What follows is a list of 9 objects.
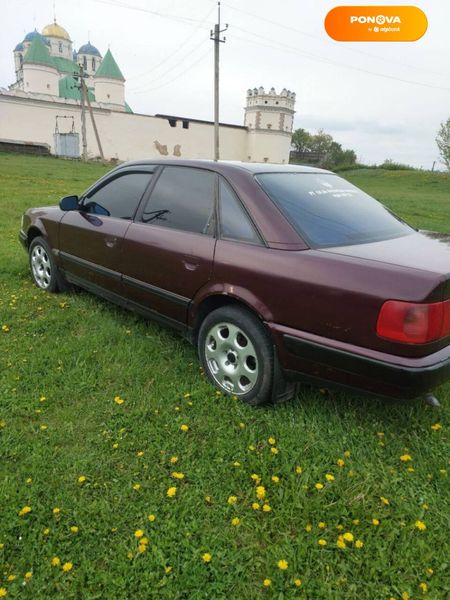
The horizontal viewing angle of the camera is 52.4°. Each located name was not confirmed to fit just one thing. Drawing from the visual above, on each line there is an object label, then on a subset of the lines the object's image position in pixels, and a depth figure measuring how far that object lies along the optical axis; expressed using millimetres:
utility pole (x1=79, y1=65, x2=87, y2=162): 38338
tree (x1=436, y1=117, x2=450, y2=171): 48406
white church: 45625
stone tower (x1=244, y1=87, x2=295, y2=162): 56844
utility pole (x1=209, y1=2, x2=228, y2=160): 28641
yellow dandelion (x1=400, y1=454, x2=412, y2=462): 2487
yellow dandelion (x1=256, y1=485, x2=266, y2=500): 2225
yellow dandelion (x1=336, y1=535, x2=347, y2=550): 1973
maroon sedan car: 2197
